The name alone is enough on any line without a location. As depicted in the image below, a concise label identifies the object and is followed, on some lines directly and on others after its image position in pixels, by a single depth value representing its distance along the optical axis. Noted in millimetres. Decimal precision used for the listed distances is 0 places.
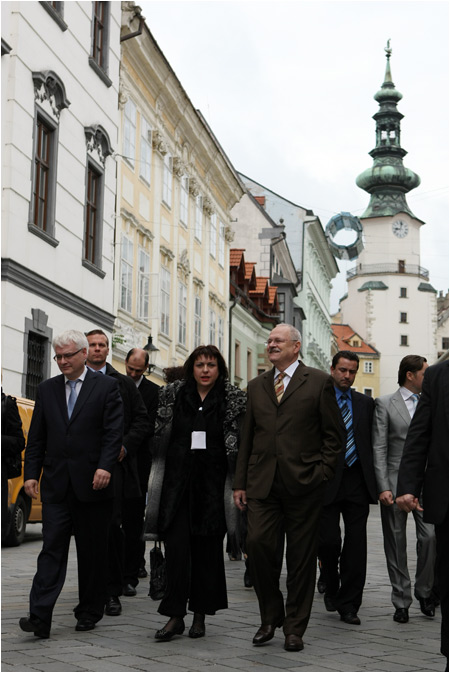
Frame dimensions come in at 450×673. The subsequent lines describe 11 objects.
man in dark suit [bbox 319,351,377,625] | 8125
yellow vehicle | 13781
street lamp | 24297
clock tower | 110500
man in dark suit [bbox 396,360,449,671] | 5336
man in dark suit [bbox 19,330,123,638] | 7148
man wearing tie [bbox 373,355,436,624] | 8352
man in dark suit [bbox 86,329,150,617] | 8182
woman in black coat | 7168
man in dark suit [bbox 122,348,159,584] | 9422
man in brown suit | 6926
